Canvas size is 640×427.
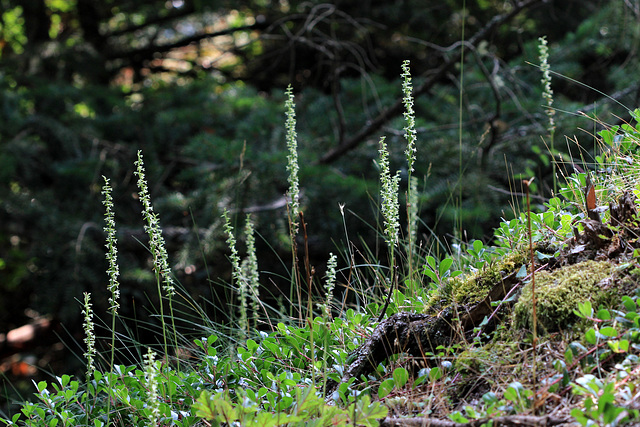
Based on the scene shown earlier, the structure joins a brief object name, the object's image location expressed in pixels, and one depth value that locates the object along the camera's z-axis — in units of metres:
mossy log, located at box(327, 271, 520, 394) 3.53
